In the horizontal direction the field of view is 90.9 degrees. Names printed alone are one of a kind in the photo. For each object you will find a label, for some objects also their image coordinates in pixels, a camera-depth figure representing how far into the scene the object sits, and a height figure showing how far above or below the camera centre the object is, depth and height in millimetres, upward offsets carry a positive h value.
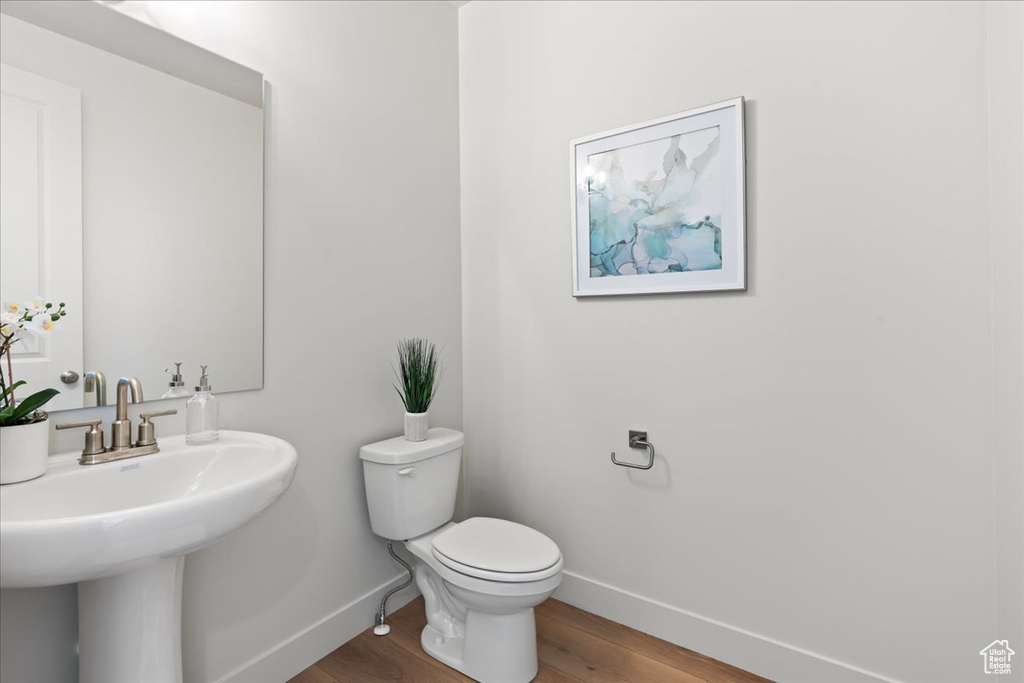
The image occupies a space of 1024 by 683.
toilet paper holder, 1778 -365
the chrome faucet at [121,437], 1119 -214
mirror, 1084 +355
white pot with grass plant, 1831 -169
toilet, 1484 -670
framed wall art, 1600 +464
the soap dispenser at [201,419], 1297 -198
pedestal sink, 771 -321
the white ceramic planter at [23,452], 953 -208
